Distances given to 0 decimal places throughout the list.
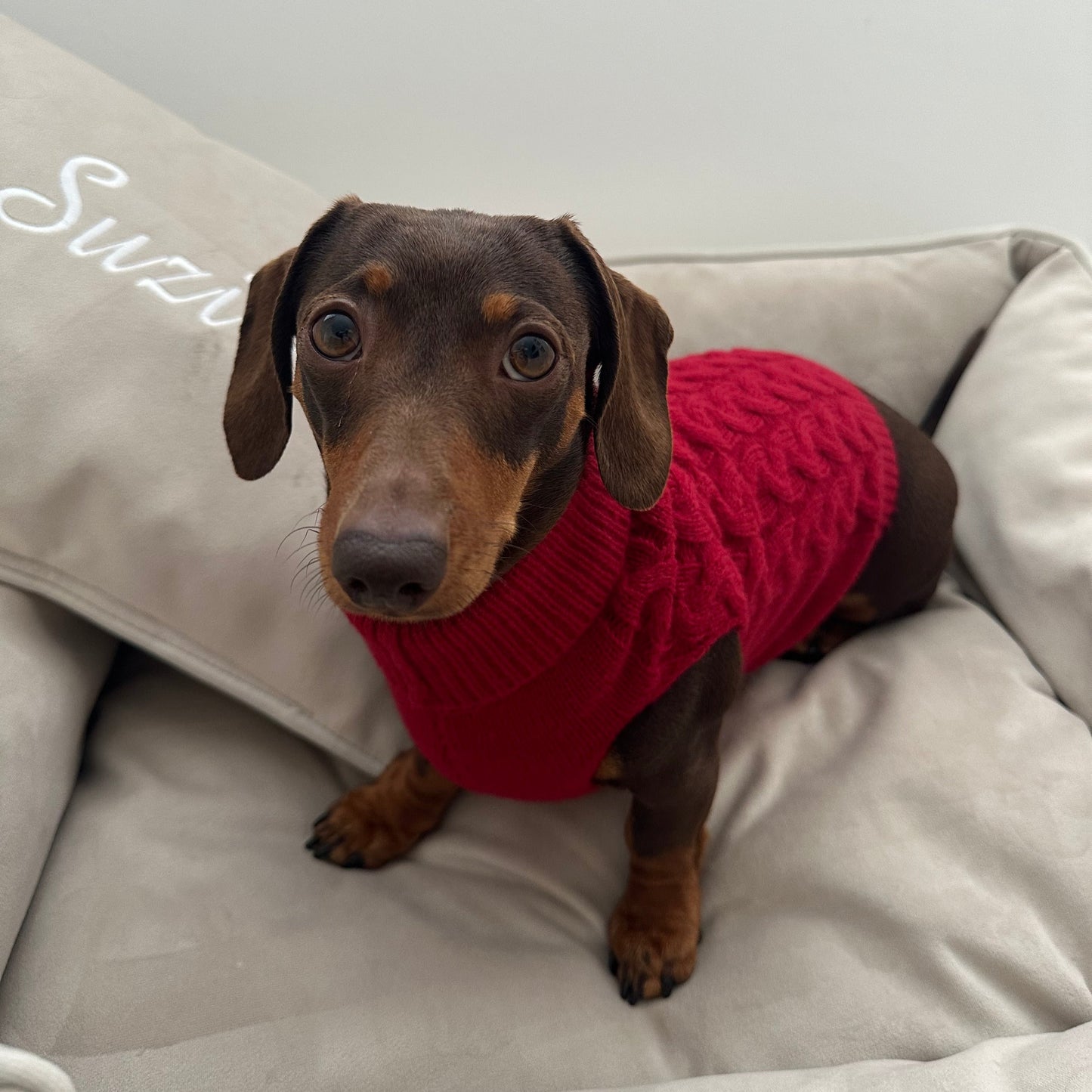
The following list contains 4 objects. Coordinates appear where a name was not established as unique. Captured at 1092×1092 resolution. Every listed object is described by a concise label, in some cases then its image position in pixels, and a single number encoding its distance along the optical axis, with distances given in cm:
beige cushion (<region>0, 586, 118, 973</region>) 40
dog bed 39
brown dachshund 32
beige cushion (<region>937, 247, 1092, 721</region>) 50
